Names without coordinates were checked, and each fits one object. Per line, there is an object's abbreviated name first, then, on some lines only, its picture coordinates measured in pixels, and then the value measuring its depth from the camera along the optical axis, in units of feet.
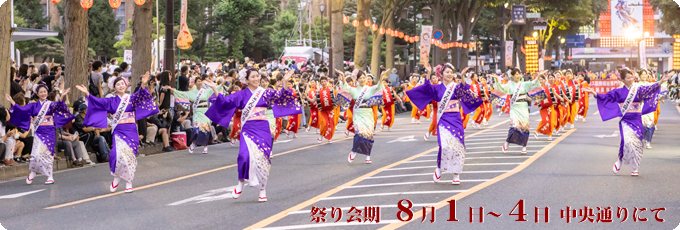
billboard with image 173.58
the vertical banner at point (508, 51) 143.95
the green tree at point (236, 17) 176.65
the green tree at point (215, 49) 170.19
